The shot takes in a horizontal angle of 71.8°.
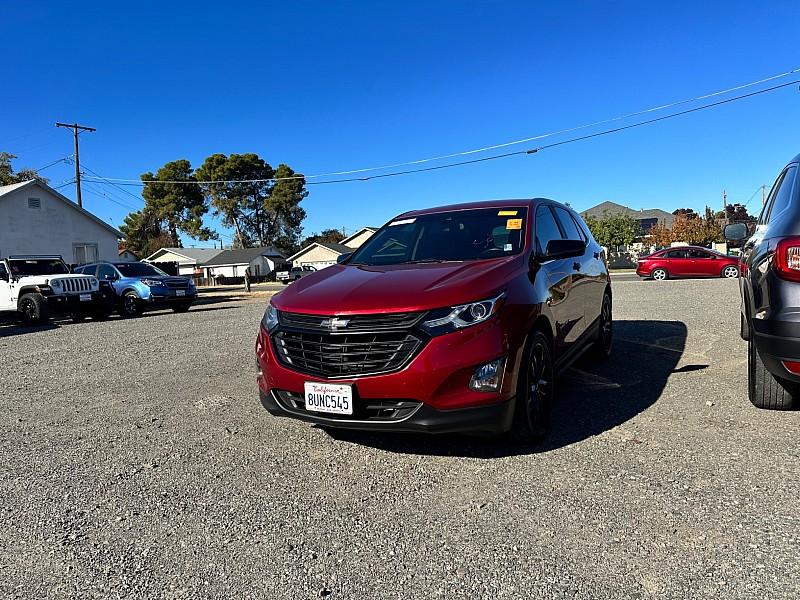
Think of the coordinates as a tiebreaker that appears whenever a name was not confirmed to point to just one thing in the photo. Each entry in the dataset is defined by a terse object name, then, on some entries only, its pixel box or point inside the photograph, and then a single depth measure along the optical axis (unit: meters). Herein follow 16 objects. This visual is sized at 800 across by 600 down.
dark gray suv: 3.23
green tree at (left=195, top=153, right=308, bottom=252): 65.00
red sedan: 23.67
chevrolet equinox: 3.05
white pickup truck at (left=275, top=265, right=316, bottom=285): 40.52
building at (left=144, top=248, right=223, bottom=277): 68.78
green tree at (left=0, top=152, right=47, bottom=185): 46.75
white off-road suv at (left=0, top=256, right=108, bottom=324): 13.40
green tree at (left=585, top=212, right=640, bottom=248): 58.06
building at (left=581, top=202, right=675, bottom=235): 84.31
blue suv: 15.47
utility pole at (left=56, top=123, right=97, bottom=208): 32.50
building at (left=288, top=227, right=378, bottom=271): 64.62
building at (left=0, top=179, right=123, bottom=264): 27.09
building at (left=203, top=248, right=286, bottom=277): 64.81
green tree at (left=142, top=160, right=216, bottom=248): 65.00
